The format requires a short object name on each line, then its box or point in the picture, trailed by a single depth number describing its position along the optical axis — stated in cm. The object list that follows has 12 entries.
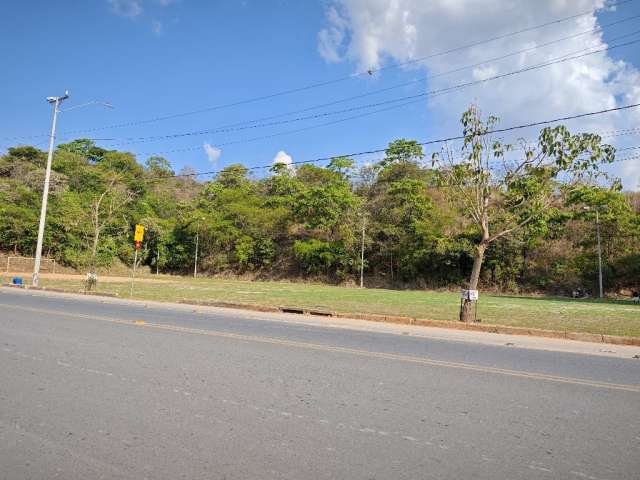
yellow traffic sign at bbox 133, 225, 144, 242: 2147
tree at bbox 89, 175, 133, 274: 5237
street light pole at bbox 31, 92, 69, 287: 2577
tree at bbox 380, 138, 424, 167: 5968
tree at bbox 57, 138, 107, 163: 7525
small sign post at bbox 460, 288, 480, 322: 1441
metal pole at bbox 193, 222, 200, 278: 5630
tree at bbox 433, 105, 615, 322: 1455
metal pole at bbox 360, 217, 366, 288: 4712
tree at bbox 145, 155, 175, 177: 8200
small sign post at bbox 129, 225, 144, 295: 2148
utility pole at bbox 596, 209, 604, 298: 3644
